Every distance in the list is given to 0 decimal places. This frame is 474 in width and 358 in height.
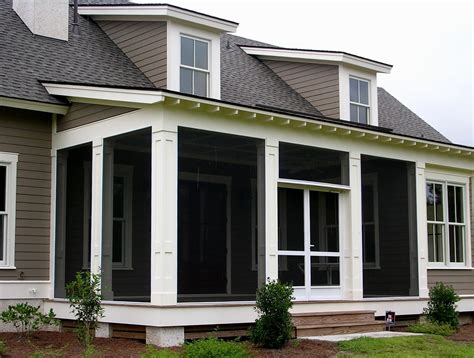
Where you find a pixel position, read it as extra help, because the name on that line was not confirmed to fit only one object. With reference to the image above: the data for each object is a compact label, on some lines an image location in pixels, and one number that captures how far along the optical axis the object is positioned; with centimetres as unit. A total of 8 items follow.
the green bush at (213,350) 969
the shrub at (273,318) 1141
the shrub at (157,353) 981
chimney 1568
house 1242
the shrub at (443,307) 1527
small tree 1146
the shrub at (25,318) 1227
